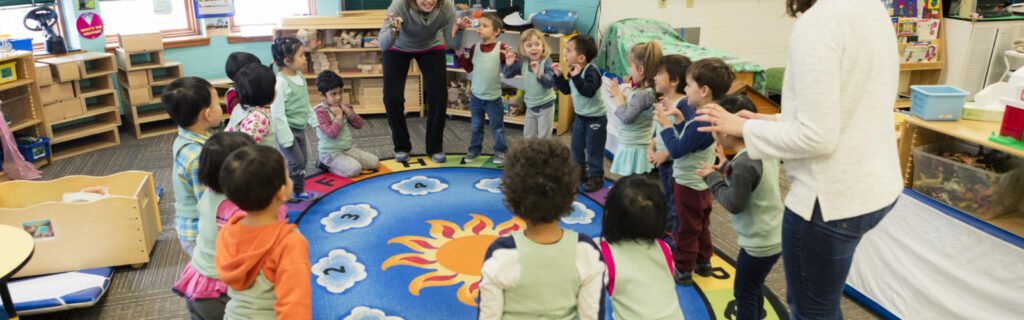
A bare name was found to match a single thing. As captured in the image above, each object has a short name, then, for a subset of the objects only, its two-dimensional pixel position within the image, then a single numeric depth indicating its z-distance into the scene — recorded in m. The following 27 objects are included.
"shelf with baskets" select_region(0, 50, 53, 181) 4.50
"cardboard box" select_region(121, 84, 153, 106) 5.23
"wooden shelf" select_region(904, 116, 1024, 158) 2.21
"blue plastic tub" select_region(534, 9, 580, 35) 5.02
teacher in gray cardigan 4.17
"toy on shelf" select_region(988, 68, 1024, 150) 2.11
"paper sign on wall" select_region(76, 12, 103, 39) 5.15
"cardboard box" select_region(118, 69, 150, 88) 5.23
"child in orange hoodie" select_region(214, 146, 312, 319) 1.71
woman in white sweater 1.45
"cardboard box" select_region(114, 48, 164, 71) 5.18
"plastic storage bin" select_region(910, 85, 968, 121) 2.40
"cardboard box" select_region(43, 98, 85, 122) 4.79
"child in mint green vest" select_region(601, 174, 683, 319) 1.72
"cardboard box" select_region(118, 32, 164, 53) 5.14
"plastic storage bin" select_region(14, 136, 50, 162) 4.48
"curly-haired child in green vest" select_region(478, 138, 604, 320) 1.65
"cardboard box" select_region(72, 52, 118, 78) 4.90
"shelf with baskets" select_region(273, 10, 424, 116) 5.67
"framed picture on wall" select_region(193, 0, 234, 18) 5.71
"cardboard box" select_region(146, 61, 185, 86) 5.39
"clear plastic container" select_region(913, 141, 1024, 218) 2.31
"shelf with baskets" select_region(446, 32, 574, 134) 5.43
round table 2.03
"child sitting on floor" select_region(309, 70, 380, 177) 4.08
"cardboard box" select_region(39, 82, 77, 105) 4.73
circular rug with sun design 2.80
